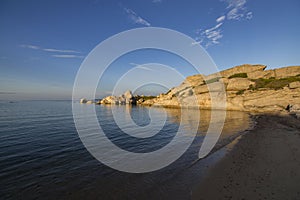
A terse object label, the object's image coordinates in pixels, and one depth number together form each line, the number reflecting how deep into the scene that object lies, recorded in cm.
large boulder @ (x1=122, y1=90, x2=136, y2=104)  11594
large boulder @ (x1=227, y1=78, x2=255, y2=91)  6381
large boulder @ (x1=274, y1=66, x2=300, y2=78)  6325
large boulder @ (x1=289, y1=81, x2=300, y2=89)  4566
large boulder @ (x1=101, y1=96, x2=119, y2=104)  11425
